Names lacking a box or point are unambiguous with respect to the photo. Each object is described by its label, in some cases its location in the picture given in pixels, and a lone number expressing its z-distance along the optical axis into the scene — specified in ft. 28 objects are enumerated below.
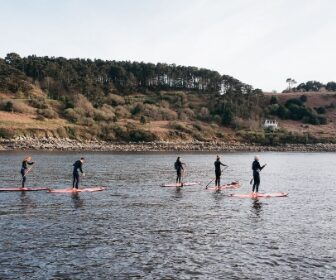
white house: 440.04
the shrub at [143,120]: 401.86
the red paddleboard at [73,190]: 105.94
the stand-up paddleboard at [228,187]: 118.92
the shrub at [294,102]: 523.54
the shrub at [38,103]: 388.57
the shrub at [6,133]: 313.12
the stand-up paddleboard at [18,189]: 106.32
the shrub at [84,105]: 397.60
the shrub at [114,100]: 458.91
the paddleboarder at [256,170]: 102.31
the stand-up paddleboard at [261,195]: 103.45
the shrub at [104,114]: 392.88
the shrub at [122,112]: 417.08
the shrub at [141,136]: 362.90
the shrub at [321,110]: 522.88
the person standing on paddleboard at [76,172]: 104.58
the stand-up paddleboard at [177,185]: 122.64
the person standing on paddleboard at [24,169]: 108.78
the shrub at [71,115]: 378.32
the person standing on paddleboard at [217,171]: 116.48
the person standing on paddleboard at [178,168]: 123.16
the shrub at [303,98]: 560.29
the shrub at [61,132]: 335.08
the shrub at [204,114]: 444.23
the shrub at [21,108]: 369.30
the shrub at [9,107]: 369.09
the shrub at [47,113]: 370.32
